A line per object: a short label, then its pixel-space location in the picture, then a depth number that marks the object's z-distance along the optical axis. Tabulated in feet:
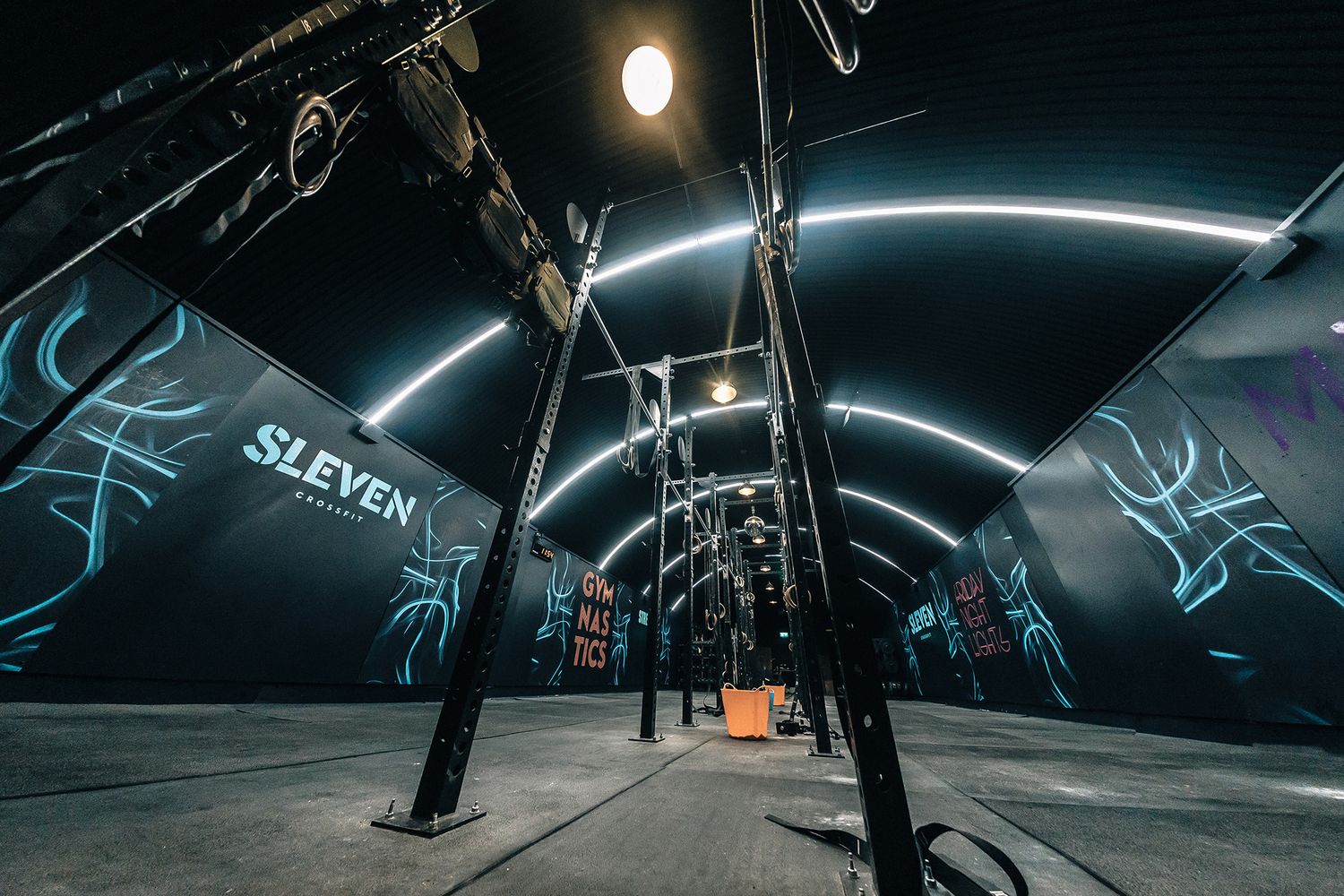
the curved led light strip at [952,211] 14.60
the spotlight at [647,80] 11.77
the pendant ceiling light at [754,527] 30.61
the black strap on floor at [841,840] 4.37
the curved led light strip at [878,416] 28.40
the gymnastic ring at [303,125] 4.28
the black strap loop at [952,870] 3.10
